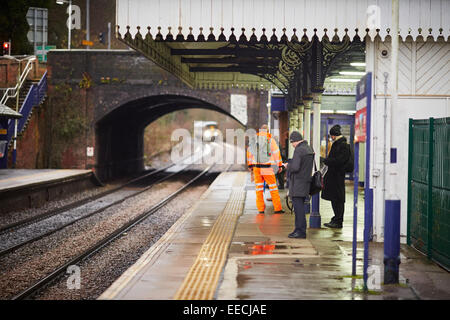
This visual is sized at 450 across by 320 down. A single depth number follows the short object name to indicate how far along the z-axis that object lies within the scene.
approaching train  78.62
